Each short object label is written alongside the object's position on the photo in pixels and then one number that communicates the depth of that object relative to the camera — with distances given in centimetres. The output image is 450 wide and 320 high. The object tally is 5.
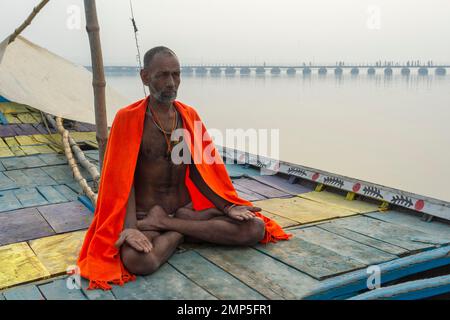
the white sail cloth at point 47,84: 628
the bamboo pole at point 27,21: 458
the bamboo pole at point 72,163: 373
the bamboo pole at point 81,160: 418
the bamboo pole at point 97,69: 324
